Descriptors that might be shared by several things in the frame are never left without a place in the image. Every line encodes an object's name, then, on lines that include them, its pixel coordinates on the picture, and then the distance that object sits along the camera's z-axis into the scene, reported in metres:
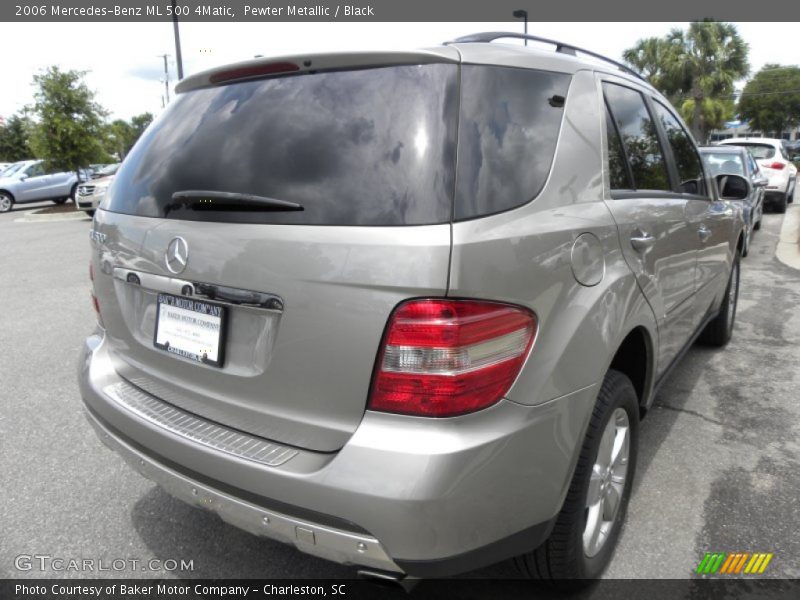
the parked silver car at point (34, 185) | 20.20
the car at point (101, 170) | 20.17
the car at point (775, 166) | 12.88
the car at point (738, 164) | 8.53
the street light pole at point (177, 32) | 19.06
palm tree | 31.41
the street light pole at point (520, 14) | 12.43
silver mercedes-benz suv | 1.53
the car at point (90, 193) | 14.98
